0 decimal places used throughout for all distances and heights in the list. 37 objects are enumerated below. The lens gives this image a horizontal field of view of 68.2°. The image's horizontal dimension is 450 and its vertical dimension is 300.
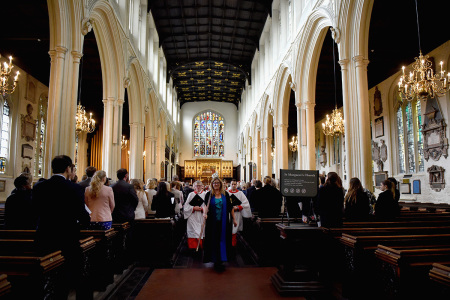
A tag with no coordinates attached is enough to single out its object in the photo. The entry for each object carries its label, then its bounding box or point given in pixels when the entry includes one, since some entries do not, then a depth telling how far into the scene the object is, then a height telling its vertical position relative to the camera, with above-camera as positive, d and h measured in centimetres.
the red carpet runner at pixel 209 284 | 398 -130
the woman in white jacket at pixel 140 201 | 589 -25
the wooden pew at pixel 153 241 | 581 -95
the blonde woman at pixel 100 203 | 436 -20
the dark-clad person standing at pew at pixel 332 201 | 439 -21
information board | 429 +3
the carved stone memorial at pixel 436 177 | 1077 +21
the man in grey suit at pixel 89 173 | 487 +22
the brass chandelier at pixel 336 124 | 1169 +217
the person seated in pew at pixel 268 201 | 671 -31
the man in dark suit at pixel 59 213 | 278 -21
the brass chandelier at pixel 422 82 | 701 +218
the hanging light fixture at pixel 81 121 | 1099 +227
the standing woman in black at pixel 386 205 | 498 -32
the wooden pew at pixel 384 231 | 399 -57
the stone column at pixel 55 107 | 696 +173
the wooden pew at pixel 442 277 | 207 -60
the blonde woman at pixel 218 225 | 530 -62
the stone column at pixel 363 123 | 734 +140
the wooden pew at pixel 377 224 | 457 -55
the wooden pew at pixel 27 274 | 234 -60
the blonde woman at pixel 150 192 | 683 -10
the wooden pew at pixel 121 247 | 476 -88
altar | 3073 +170
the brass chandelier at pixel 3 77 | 717 +241
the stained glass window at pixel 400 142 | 1356 +174
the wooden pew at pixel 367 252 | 337 -71
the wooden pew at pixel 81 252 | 307 -58
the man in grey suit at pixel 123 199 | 518 -18
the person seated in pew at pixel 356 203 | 461 -26
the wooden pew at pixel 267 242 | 568 -97
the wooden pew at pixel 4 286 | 186 -55
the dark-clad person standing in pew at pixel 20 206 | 426 -22
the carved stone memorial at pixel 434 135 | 1067 +163
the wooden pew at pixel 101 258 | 394 -84
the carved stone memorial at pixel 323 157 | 2203 +185
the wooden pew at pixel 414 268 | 265 -68
